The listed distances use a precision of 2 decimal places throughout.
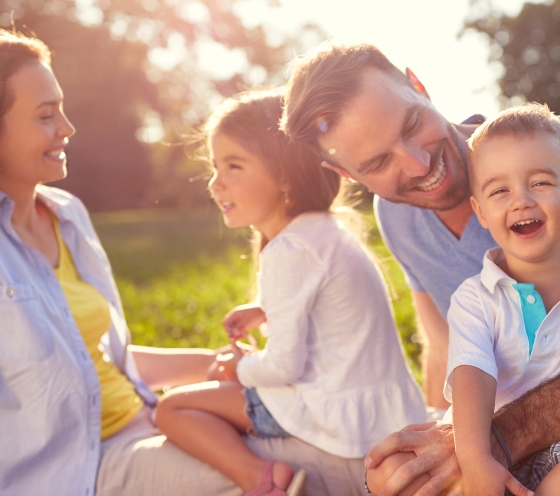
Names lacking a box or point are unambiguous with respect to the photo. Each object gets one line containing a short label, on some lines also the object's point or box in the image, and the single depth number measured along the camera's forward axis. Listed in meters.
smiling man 2.69
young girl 2.67
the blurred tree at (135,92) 23.33
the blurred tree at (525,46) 29.66
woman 2.62
